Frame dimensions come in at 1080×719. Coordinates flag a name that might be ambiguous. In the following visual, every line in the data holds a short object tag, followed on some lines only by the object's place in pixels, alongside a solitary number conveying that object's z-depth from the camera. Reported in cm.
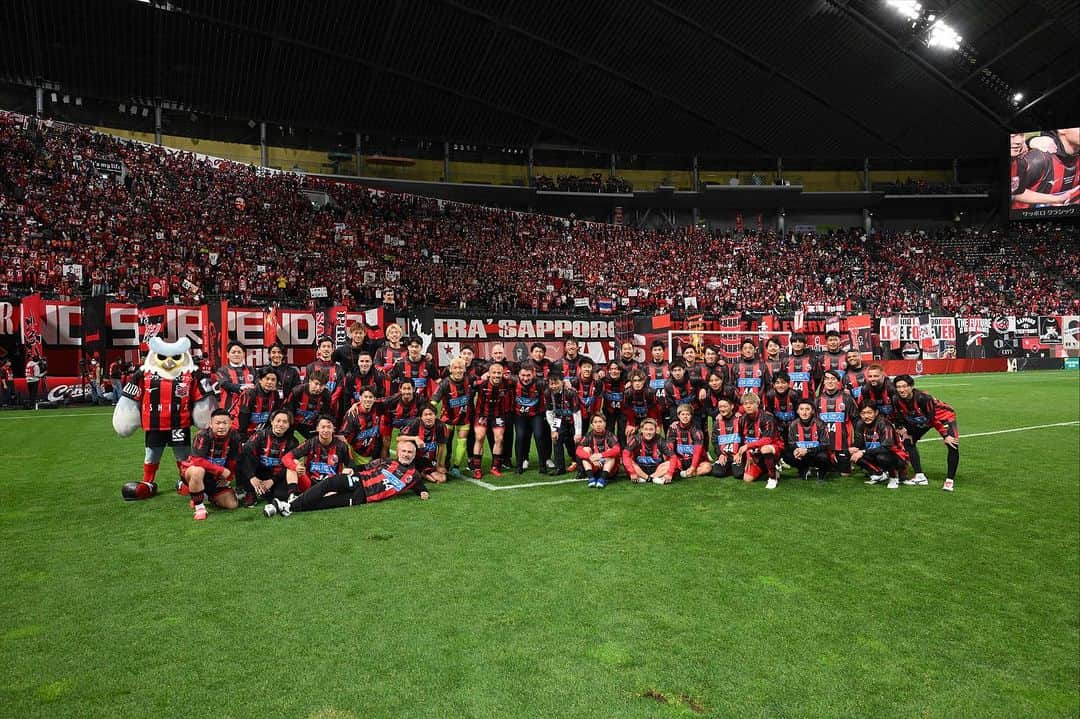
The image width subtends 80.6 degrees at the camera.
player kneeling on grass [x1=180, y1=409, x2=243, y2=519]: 709
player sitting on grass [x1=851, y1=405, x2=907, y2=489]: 842
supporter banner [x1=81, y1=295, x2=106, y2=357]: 1894
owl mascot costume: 794
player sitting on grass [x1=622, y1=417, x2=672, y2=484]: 884
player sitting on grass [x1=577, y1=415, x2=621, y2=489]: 860
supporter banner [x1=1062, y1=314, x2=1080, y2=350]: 3553
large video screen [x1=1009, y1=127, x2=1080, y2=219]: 4641
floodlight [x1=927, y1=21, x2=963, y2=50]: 3947
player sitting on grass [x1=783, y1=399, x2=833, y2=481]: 867
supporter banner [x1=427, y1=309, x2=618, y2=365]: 2342
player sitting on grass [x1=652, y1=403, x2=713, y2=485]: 900
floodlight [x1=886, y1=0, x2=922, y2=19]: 3700
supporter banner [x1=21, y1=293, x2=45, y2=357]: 1820
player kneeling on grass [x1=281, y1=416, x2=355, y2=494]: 750
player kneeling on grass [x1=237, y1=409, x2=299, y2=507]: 750
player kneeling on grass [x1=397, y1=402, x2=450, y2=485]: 879
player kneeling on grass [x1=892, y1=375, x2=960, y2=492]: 833
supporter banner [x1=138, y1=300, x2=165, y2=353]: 1941
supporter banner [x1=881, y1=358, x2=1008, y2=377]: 3157
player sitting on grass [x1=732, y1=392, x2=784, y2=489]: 849
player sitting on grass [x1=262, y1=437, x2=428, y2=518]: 715
